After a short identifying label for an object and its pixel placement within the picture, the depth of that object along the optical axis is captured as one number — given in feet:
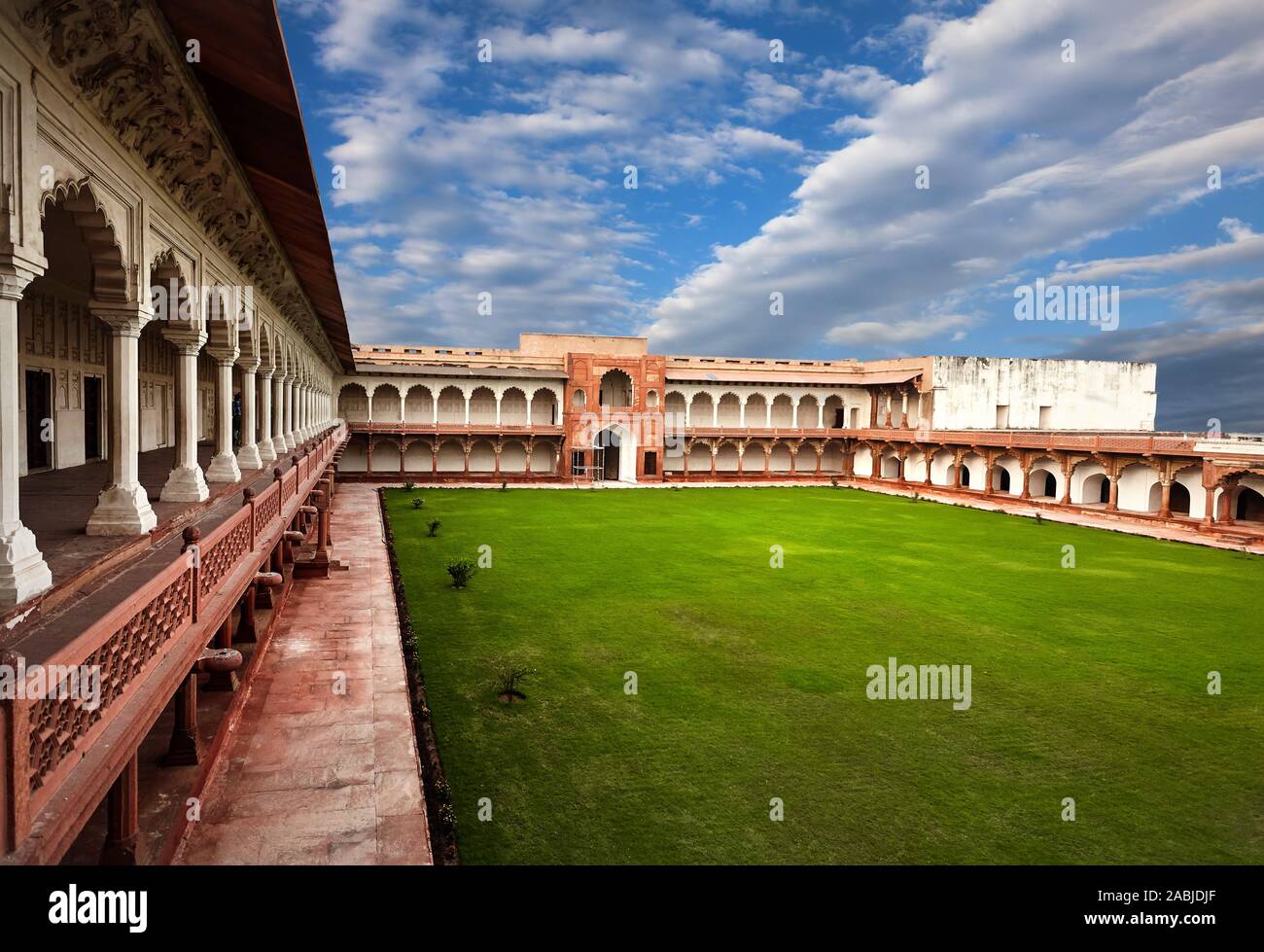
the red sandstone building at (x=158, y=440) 10.80
